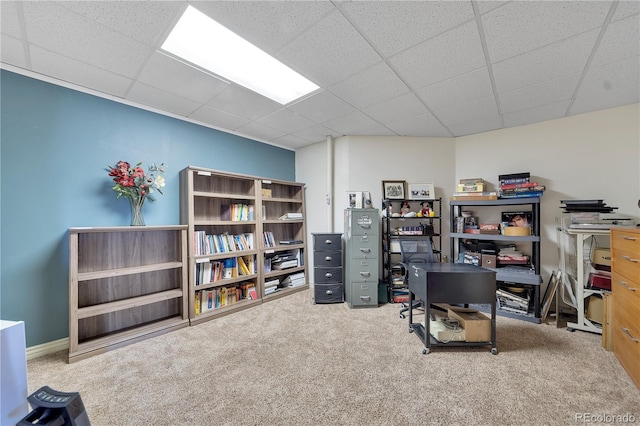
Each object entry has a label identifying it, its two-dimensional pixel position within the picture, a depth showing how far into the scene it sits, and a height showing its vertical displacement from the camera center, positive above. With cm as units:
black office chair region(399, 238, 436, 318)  284 -44
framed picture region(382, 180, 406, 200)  354 +39
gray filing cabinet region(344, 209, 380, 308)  312 -56
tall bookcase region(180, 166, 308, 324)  278 -35
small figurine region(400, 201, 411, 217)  348 +9
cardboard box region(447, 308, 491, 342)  209 -102
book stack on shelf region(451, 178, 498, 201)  305 +30
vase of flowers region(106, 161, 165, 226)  231 +34
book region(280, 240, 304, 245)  374 -42
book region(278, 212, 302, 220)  379 -1
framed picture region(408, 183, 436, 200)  351 +35
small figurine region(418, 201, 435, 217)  340 +5
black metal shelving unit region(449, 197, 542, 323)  263 -66
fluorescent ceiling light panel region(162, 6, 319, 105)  170 +135
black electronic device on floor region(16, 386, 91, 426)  90 -75
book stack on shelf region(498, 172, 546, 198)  278 +33
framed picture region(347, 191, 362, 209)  360 +25
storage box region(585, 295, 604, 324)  229 -94
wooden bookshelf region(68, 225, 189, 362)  203 -70
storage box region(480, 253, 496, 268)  291 -57
